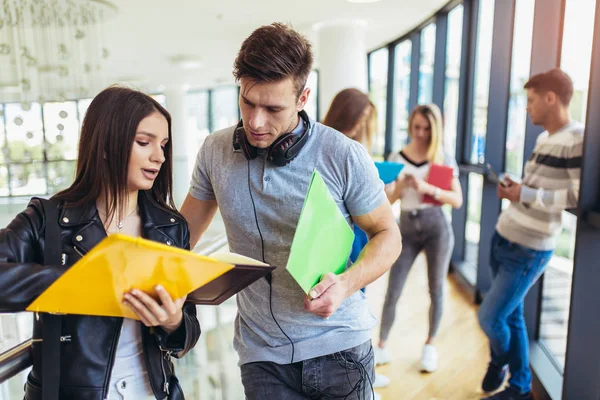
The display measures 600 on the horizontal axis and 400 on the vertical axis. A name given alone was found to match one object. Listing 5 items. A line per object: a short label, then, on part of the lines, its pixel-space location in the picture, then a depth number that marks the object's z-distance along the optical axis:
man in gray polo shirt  1.31
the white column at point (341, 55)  6.76
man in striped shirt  2.38
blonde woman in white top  3.13
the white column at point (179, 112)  14.93
